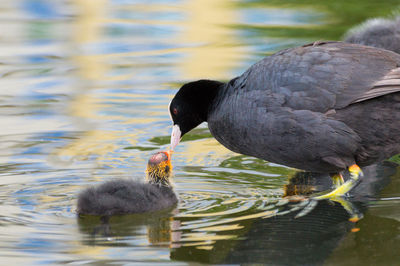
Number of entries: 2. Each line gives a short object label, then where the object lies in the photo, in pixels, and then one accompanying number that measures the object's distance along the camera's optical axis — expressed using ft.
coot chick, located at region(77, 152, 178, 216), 31.04
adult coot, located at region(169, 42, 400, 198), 32.68
